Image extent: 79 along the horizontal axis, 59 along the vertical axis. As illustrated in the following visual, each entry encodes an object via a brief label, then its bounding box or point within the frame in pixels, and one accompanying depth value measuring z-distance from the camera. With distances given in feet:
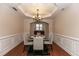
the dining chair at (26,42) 10.19
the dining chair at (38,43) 9.00
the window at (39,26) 19.17
